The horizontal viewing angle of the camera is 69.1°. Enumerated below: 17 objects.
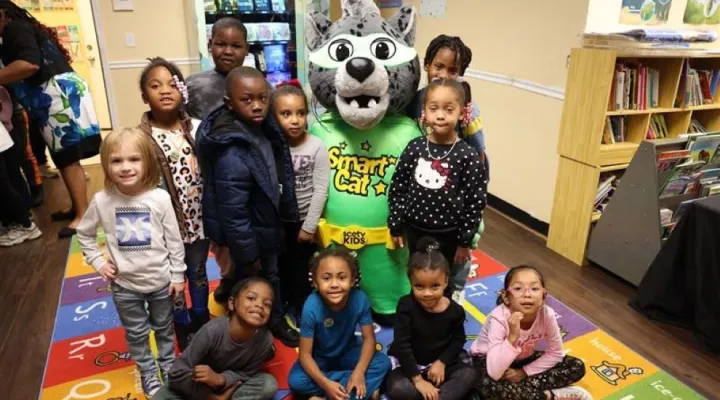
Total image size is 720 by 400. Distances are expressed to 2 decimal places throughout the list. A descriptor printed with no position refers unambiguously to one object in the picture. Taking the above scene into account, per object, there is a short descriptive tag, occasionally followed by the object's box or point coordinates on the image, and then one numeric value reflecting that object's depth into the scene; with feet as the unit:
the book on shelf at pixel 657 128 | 10.09
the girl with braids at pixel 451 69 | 7.08
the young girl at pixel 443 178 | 6.35
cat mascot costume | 6.91
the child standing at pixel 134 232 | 5.54
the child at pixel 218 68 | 7.36
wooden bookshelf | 9.17
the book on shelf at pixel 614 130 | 9.63
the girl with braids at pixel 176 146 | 6.09
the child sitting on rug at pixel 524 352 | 6.05
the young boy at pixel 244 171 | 6.10
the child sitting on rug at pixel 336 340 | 5.97
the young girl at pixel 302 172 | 6.73
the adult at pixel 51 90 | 8.98
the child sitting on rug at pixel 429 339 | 5.96
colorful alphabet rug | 6.57
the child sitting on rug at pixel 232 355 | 5.73
